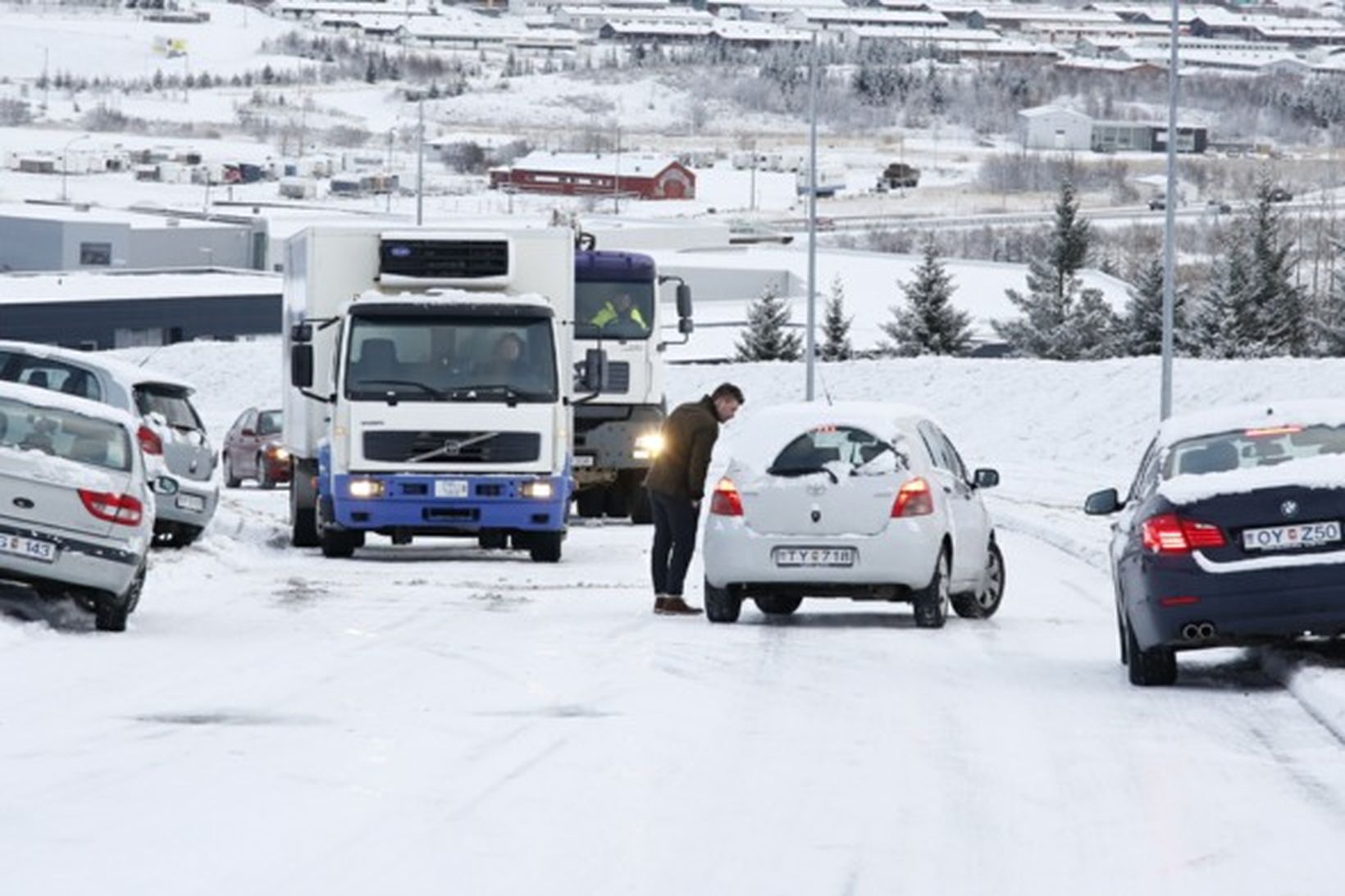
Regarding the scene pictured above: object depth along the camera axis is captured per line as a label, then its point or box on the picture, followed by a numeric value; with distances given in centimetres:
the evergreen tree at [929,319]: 9600
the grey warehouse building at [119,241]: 13862
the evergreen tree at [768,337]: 9250
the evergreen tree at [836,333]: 9250
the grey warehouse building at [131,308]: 9856
